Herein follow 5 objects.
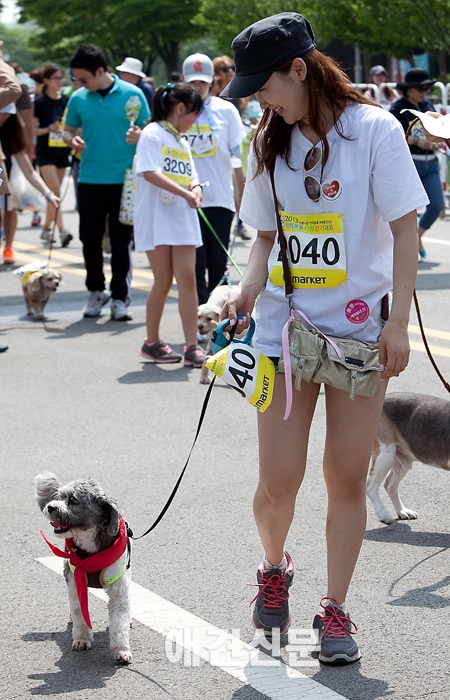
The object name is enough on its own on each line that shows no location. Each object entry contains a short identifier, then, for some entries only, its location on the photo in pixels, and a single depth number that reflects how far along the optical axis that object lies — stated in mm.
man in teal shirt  9195
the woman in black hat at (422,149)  11227
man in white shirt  8633
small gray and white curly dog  3416
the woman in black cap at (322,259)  3131
